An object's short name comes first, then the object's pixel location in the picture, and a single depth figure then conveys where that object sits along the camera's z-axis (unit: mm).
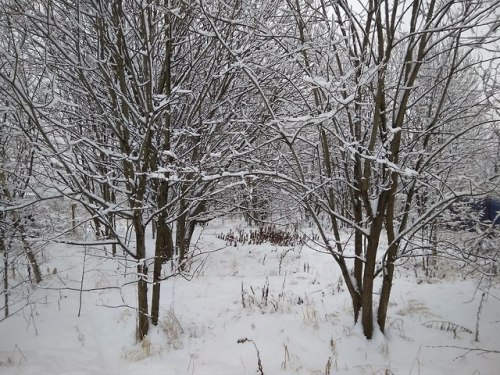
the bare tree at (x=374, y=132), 2849
